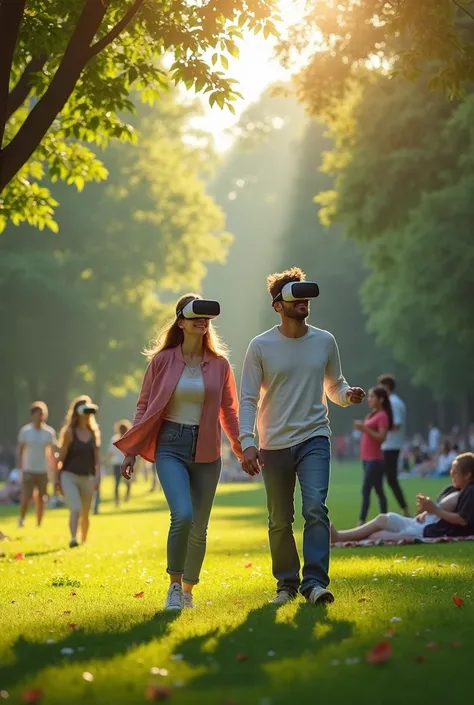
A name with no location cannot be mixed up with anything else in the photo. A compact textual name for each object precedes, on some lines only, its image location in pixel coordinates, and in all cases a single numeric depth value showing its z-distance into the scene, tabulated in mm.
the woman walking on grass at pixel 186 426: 8938
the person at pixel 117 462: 31922
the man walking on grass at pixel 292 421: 8758
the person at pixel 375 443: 18094
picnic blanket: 14500
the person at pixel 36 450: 21688
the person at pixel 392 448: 18766
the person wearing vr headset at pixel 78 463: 17281
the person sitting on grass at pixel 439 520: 14055
